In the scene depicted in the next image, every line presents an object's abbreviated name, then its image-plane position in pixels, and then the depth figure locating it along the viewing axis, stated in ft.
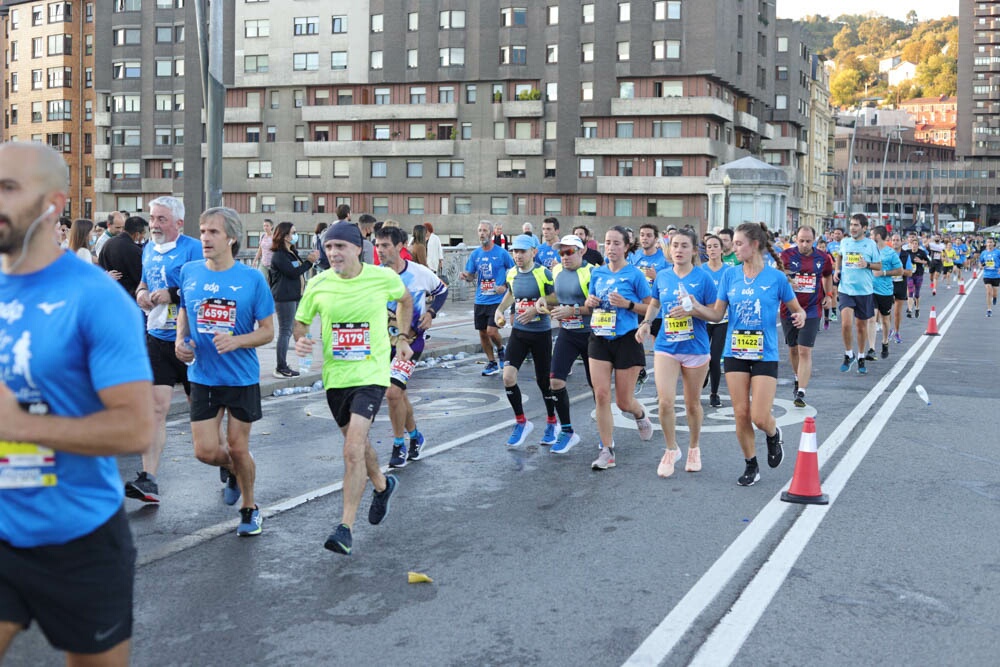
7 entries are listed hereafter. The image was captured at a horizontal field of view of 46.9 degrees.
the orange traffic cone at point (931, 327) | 74.29
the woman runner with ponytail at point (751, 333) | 27.40
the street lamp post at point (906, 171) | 547.65
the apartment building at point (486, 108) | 235.20
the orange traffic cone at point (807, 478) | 25.07
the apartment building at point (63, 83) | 287.28
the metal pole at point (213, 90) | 44.83
